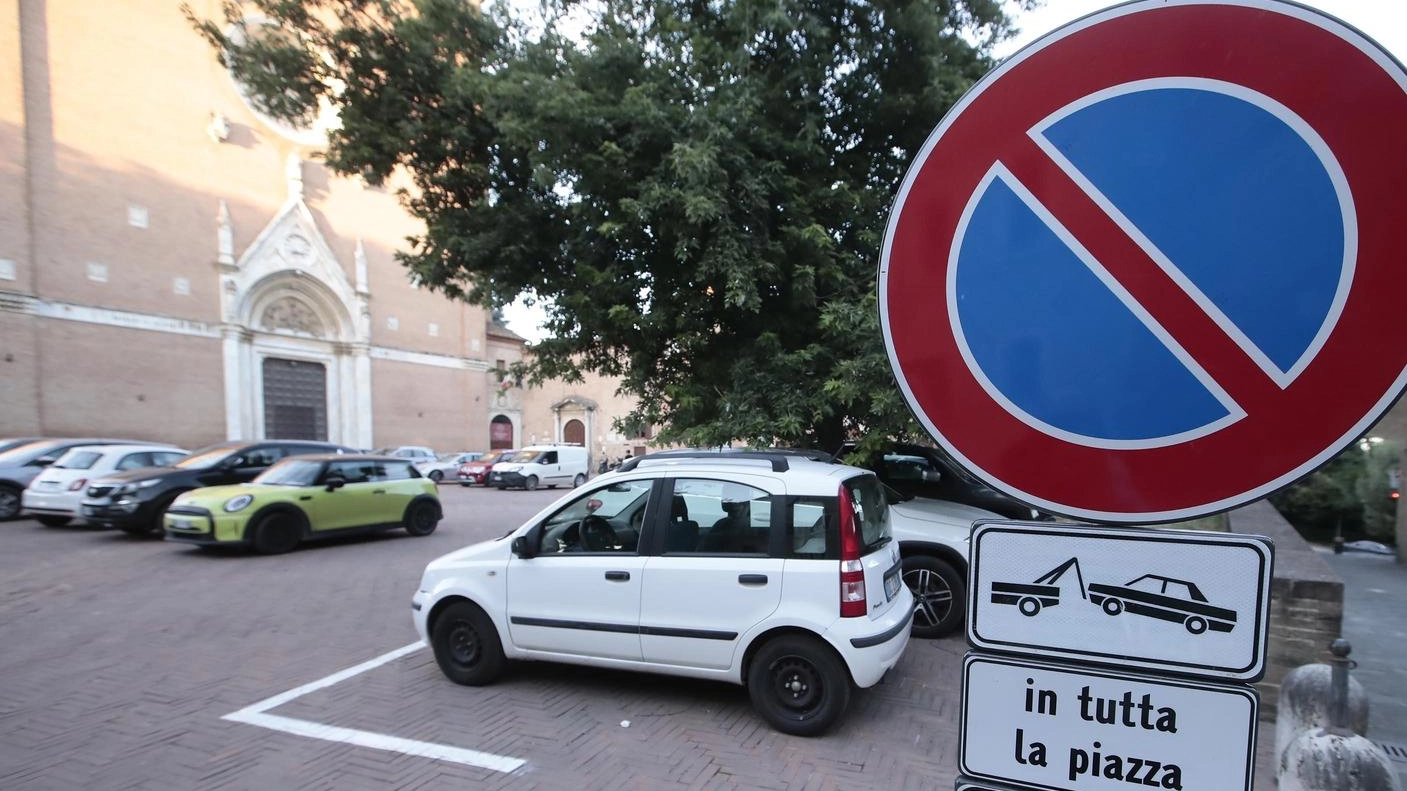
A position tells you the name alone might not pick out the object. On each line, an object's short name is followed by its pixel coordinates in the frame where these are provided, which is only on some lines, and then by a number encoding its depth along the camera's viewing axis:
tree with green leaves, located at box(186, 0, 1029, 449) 6.19
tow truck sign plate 1.17
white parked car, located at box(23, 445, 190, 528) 12.89
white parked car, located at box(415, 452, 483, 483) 29.70
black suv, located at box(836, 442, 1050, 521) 7.91
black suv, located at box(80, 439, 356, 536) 11.76
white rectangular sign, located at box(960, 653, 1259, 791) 1.18
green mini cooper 10.54
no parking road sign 1.07
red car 28.24
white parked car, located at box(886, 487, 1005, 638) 6.36
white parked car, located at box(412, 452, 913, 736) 4.39
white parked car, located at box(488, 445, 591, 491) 26.31
